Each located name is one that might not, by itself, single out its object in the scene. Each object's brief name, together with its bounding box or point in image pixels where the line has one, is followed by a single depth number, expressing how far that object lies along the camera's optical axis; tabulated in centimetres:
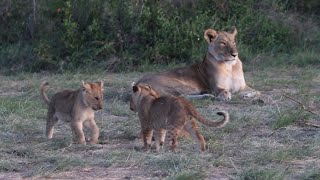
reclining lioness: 2227
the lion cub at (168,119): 1477
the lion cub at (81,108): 1572
